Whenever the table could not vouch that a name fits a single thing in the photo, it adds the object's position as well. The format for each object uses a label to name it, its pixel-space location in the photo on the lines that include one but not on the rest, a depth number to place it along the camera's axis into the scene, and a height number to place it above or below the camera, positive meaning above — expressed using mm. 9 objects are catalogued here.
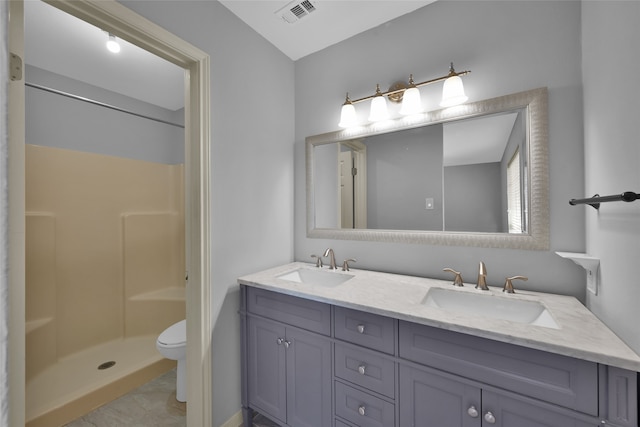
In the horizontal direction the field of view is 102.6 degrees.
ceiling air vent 1474 +1214
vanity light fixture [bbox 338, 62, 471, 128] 1347 +672
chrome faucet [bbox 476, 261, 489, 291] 1241 -326
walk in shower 1807 -296
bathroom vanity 751 -537
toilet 1668 -890
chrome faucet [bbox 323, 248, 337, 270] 1734 -308
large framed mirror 1245 +204
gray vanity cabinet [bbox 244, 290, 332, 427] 1221 -769
